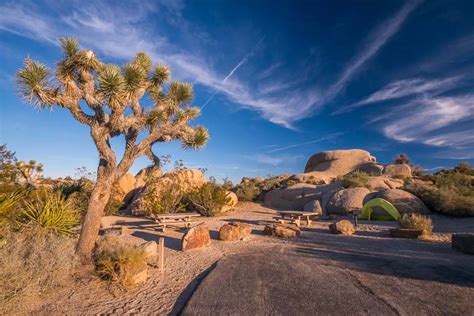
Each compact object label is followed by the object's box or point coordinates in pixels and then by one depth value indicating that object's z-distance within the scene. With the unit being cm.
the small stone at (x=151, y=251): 548
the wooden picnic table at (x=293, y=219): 1061
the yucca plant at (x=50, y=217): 612
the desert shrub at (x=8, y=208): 523
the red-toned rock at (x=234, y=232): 806
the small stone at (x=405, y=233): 793
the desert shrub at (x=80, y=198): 1106
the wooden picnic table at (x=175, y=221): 920
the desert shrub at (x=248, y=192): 1933
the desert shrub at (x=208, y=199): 1361
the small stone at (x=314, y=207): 1408
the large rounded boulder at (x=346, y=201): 1348
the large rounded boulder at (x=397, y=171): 2324
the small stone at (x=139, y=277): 459
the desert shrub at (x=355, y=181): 1609
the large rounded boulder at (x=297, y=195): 1703
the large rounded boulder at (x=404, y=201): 1194
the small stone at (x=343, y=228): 888
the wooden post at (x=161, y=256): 538
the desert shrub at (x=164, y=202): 1245
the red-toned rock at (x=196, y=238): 691
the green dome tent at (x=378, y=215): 1116
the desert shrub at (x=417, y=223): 824
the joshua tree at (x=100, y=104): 595
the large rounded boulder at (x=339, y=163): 2778
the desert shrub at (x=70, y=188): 1219
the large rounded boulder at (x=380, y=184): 1603
